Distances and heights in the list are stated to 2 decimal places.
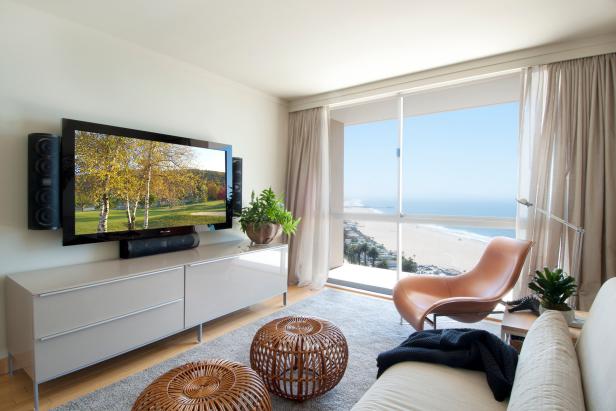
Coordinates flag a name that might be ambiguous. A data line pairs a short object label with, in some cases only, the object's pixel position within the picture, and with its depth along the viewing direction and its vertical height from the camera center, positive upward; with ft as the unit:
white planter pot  5.97 -2.10
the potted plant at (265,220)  11.20 -0.73
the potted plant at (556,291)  6.01 -1.68
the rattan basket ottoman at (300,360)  5.87 -2.98
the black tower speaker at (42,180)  6.97 +0.37
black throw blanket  4.35 -2.34
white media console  5.99 -2.36
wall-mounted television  7.50 +0.39
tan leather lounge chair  7.54 -2.34
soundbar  8.61 -1.33
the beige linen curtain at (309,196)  13.64 +0.16
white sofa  2.80 -1.74
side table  5.96 -2.36
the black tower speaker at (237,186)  11.69 +0.47
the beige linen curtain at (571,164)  8.41 +1.05
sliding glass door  10.71 +0.66
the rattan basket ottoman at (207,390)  4.10 -2.59
